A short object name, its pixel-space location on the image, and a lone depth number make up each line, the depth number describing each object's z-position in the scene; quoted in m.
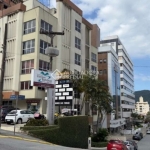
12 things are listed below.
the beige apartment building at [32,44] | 34.19
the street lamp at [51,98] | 20.99
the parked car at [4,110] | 26.58
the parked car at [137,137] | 53.16
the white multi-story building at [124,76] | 92.12
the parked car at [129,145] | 25.13
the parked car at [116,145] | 21.07
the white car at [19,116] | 24.47
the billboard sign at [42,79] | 19.23
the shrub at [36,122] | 19.53
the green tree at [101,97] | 37.05
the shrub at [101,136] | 34.61
